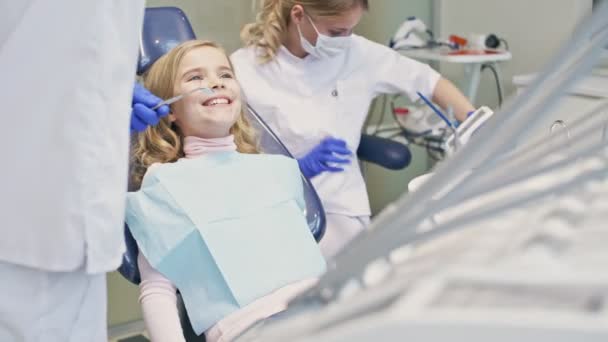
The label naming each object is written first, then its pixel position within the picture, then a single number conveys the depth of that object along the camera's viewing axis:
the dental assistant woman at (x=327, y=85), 2.01
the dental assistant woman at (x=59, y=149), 0.97
